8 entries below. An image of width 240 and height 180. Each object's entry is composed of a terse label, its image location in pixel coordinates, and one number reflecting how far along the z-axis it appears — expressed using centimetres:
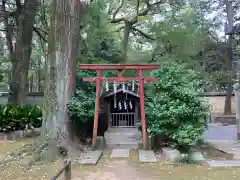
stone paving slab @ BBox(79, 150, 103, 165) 474
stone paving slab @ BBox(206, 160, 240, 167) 460
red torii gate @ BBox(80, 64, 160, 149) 569
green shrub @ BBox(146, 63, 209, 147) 535
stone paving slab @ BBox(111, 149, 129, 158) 526
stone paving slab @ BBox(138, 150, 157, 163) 487
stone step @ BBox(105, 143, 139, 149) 613
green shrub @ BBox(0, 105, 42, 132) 704
